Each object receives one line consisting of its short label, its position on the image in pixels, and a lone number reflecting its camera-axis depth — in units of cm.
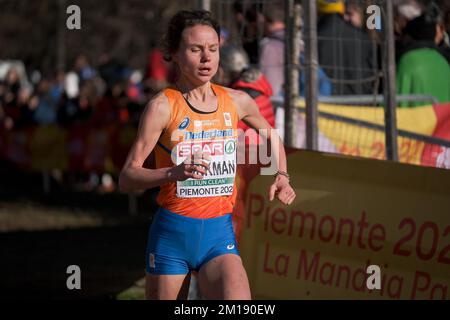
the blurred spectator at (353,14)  1146
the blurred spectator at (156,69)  1811
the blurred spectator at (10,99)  2402
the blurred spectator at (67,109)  2178
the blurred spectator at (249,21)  1091
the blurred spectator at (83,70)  2436
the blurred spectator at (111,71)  2384
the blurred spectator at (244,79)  909
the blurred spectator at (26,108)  2377
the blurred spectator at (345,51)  1066
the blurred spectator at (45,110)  2391
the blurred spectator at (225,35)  1134
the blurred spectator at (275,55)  1116
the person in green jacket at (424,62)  1067
